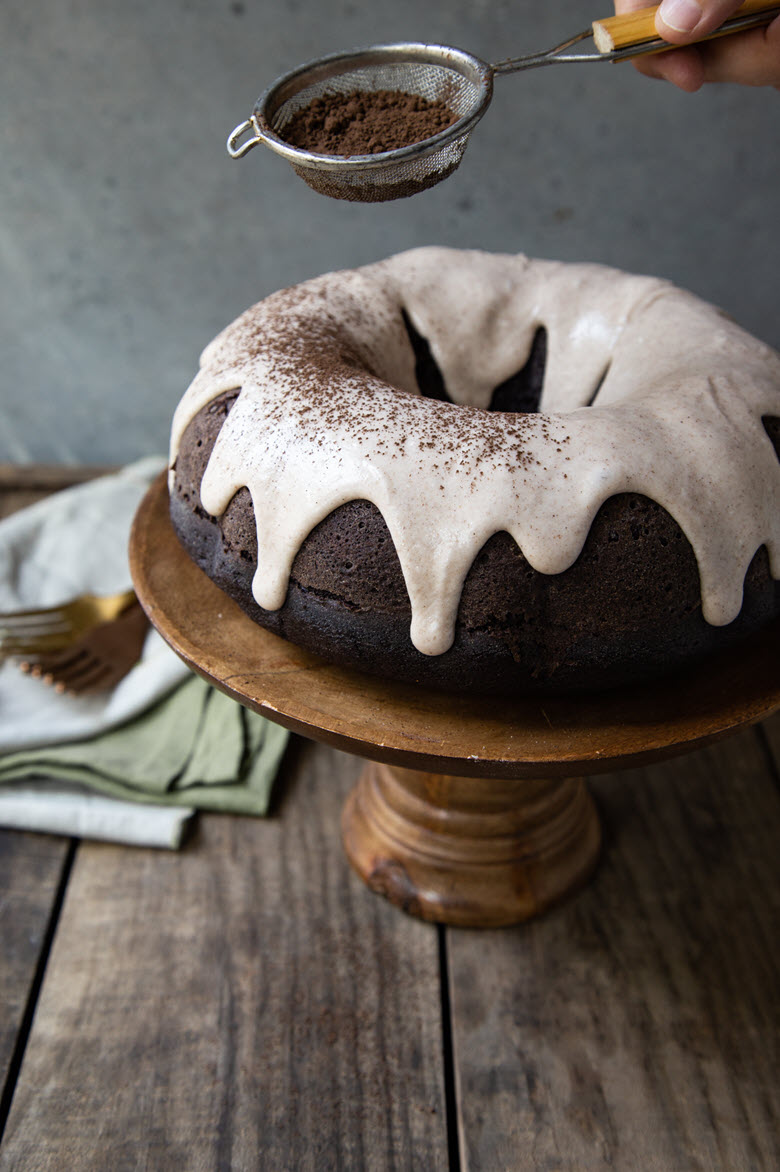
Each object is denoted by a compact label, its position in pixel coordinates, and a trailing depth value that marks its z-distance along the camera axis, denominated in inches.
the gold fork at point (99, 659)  37.2
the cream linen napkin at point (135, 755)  35.9
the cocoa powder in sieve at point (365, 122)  31.5
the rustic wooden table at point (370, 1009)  31.8
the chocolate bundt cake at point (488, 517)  30.0
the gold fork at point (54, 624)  36.8
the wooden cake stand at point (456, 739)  30.4
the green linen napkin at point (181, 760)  36.2
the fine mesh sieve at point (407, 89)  30.8
